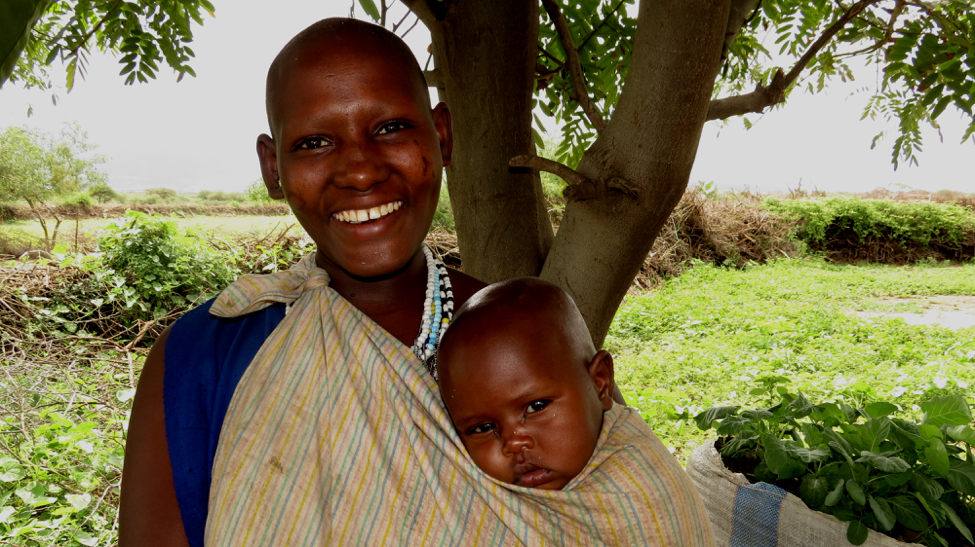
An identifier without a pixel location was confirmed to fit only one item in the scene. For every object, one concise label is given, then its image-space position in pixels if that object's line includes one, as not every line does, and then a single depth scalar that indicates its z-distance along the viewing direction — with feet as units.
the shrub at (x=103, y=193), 24.09
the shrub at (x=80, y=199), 22.40
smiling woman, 3.24
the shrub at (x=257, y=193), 25.90
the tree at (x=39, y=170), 20.83
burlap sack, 6.46
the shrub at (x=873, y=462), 6.23
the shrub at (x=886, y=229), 35.60
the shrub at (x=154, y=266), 16.93
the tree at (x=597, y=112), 4.76
